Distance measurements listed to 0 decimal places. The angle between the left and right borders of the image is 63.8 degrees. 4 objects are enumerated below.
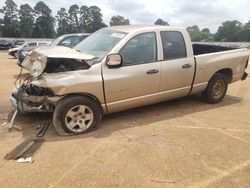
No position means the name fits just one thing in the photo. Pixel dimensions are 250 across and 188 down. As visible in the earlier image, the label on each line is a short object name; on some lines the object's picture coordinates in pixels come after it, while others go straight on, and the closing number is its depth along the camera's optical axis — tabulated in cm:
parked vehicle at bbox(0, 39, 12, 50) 2339
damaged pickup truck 334
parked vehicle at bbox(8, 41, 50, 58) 1289
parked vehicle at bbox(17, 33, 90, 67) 836
